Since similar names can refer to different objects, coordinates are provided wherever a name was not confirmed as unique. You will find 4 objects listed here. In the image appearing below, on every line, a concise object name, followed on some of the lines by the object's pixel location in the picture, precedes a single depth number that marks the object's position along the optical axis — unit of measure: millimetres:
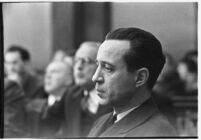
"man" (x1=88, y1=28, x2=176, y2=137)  1572
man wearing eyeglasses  1858
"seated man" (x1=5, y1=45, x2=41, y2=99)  2772
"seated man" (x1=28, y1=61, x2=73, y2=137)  2399
